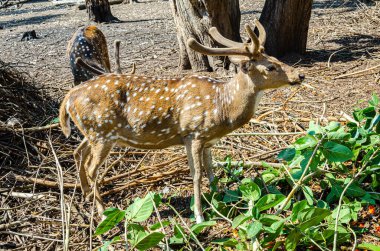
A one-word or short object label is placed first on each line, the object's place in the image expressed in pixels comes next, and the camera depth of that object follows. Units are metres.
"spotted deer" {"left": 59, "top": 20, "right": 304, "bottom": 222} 3.48
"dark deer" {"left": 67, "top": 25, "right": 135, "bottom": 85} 5.95
